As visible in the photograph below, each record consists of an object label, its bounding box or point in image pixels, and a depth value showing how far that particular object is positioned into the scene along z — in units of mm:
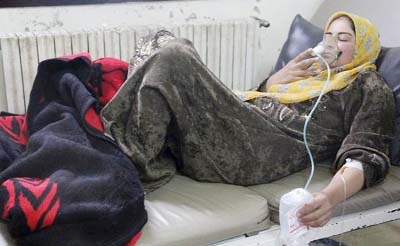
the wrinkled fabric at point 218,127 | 1438
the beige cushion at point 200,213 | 1293
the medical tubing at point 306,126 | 1534
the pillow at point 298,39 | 2051
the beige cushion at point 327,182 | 1506
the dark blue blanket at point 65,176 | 1158
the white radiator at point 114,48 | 2006
